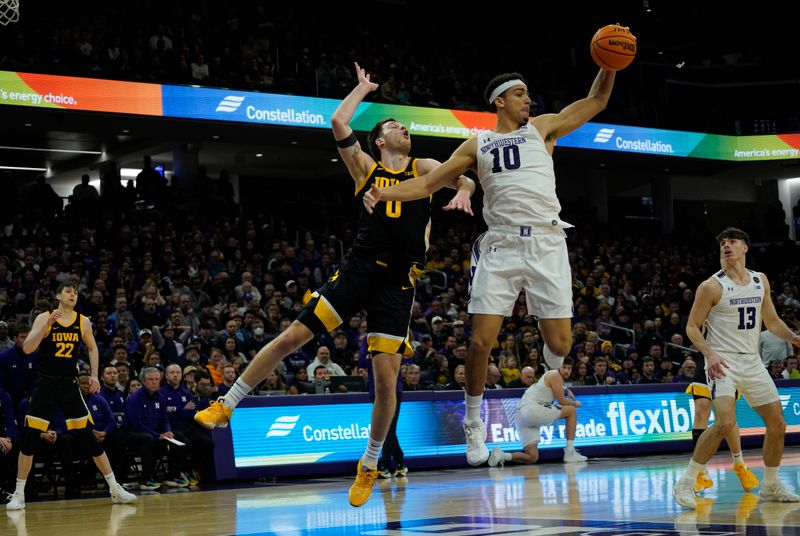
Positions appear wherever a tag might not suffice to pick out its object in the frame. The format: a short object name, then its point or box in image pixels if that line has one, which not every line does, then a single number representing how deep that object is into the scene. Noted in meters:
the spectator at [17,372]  12.93
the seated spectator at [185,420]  13.65
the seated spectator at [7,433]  12.67
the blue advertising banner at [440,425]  14.05
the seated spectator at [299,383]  15.78
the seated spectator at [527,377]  17.30
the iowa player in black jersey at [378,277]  7.56
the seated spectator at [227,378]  14.45
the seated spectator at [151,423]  13.35
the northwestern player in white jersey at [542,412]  15.20
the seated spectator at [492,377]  17.08
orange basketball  7.23
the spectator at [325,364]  16.73
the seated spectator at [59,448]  12.91
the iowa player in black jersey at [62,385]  11.25
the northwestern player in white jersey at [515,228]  7.14
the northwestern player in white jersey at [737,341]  9.39
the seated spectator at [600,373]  18.56
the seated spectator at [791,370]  20.70
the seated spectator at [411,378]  16.09
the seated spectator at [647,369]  19.33
